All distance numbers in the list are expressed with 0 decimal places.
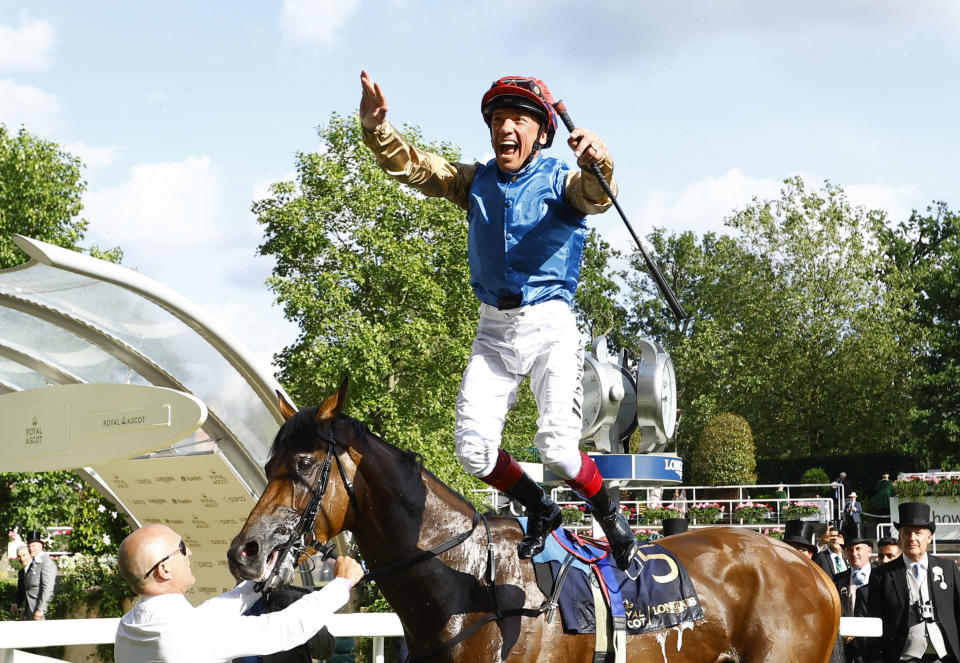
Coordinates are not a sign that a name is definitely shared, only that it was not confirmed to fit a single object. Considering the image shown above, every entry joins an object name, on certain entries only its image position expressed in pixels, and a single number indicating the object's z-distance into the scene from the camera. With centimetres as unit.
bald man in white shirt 313
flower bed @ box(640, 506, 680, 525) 2138
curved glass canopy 854
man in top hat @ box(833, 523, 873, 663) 683
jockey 383
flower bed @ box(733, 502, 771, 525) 2180
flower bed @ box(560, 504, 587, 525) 2117
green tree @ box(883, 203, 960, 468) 3394
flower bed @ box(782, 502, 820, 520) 2142
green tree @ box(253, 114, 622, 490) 2369
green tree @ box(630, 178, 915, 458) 3709
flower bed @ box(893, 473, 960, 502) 2111
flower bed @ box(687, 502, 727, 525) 2248
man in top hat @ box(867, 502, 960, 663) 645
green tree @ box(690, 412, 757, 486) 3303
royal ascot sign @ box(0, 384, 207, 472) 750
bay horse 347
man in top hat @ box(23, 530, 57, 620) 1247
